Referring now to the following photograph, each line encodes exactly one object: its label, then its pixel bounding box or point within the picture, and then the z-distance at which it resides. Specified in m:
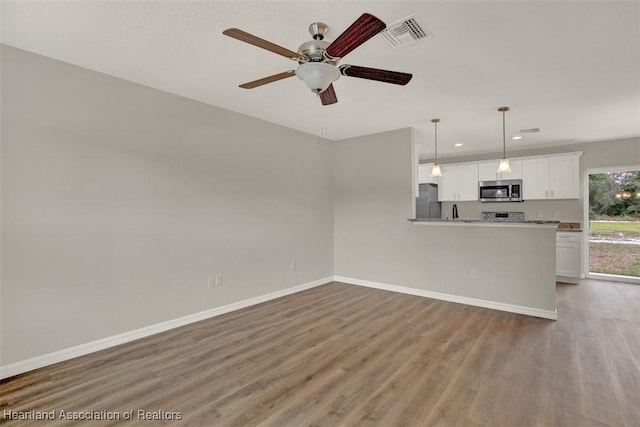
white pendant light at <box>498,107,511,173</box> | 3.80
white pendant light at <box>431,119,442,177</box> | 4.32
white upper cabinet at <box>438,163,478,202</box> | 6.46
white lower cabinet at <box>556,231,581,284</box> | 5.43
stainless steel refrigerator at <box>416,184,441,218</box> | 6.03
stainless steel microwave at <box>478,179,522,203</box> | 6.00
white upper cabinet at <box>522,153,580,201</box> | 5.53
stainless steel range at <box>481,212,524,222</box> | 6.24
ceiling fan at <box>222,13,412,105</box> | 1.68
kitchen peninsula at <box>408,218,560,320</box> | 3.69
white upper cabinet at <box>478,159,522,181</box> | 6.01
